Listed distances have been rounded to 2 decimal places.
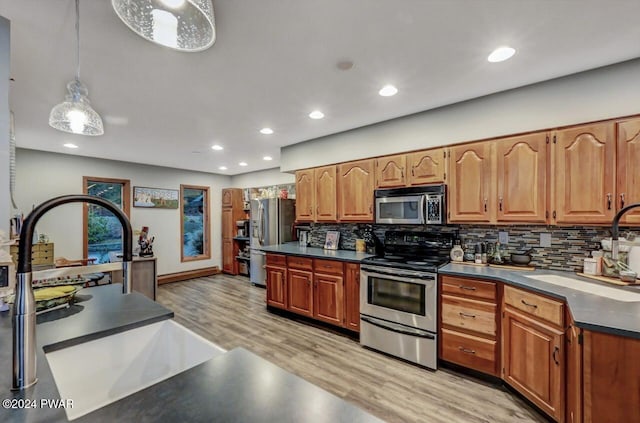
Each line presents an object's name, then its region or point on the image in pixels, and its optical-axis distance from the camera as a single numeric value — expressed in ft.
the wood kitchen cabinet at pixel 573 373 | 4.75
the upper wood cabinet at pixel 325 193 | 12.30
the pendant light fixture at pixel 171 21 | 3.02
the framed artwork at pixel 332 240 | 12.98
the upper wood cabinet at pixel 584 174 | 6.80
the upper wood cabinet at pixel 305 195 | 13.16
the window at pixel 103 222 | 16.52
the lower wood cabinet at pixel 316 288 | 10.36
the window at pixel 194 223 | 20.94
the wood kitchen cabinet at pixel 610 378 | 4.21
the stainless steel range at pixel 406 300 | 8.33
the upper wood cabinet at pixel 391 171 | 10.21
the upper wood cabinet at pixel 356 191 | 11.14
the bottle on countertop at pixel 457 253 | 9.35
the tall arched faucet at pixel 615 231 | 6.24
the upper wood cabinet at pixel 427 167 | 9.35
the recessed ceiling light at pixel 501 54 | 6.17
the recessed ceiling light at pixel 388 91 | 7.95
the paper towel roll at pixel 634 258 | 6.55
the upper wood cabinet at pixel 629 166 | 6.51
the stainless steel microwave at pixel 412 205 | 9.27
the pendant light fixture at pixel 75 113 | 5.19
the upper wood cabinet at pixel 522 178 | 7.68
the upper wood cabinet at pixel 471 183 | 8.52
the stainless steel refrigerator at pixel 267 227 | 17.47
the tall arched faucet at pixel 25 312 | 2.26
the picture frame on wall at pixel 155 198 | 18.25
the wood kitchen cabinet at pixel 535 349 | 5.79
